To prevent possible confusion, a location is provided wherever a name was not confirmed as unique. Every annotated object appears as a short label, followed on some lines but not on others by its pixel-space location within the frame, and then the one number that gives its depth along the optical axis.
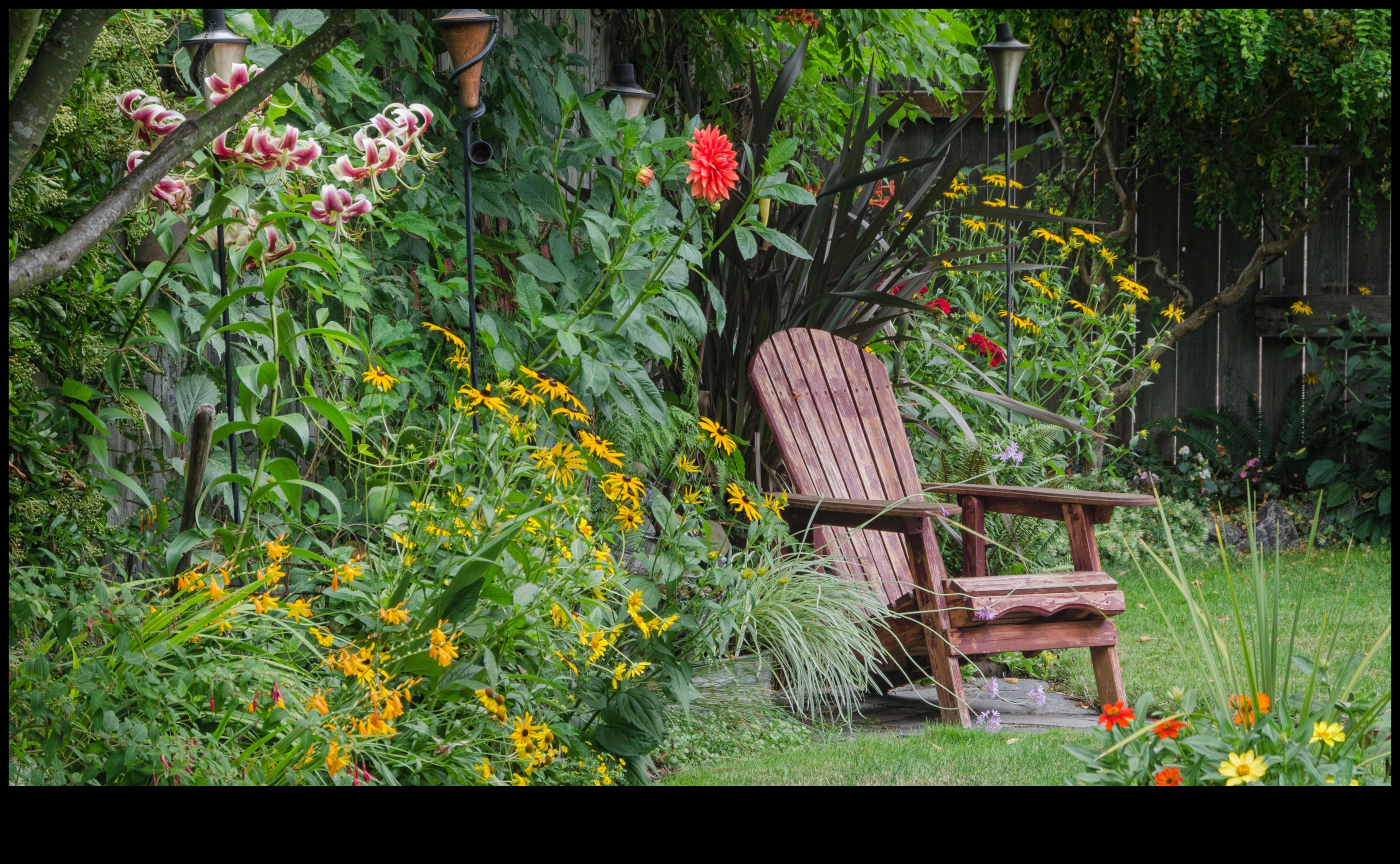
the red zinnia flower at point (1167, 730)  10.49
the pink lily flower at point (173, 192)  10.92
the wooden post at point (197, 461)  10.91
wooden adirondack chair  11.67
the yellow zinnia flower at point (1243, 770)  10.37
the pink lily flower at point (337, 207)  10.99
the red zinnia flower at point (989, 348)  13.17
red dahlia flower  11.51
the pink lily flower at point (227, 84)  10.87
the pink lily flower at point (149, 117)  10.89
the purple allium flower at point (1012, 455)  12.75
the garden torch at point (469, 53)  11.44
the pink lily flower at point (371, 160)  11.00
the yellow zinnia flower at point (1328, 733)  10.44
